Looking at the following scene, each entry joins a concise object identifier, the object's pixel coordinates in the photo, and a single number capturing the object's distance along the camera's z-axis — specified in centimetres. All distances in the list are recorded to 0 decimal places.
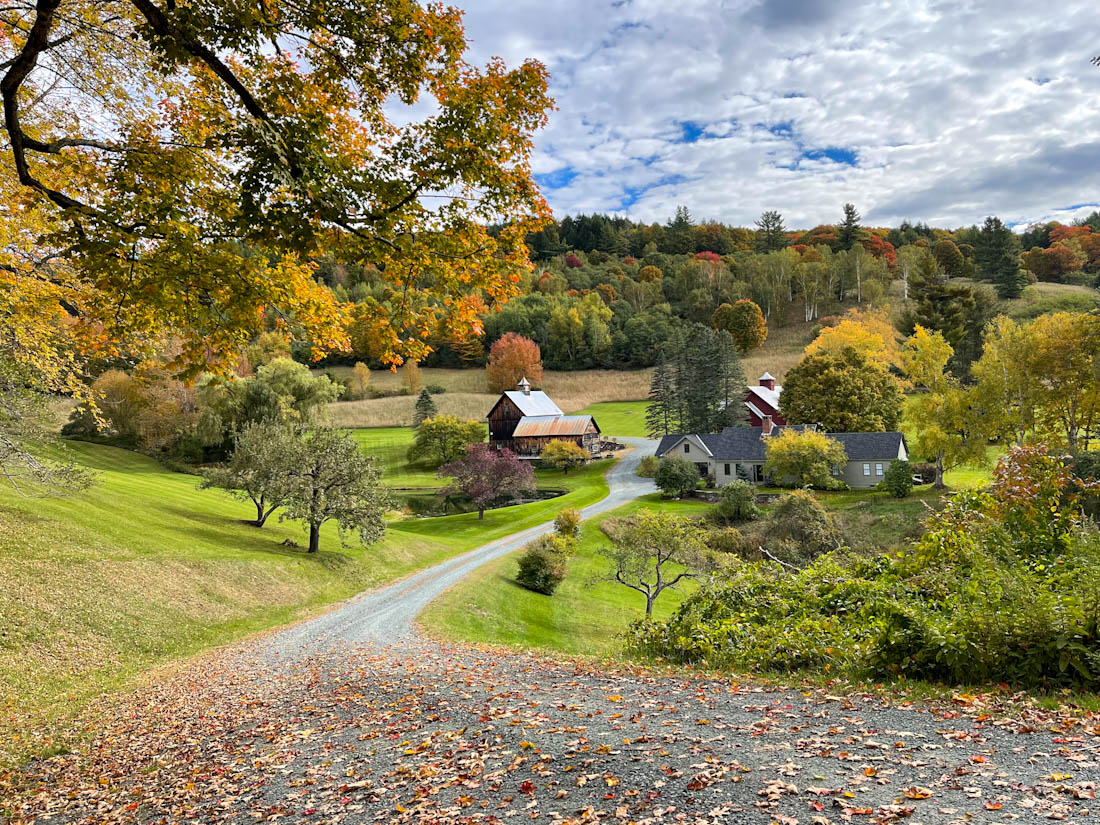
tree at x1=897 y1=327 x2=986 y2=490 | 3916
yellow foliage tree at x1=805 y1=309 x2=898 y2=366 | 5738
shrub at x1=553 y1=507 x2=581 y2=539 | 3324
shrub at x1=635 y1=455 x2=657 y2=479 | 5356
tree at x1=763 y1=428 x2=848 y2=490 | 4425
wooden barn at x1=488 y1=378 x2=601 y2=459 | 6412
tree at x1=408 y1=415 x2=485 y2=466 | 5862
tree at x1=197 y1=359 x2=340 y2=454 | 4725
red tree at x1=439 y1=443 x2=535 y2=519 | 4309
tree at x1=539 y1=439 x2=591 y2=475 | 5866
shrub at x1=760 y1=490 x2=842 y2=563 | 3130
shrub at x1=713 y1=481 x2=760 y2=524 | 3956
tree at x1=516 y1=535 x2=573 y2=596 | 2725
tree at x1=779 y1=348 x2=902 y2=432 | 5078
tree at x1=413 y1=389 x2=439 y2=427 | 6856
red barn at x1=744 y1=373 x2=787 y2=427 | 6306
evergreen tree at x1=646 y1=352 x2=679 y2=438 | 6566
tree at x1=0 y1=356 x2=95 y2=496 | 1521
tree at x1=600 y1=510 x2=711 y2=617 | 2583
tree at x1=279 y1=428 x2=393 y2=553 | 2483
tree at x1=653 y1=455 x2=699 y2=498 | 4550
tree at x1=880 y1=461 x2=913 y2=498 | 3994
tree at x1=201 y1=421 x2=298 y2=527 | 2520
